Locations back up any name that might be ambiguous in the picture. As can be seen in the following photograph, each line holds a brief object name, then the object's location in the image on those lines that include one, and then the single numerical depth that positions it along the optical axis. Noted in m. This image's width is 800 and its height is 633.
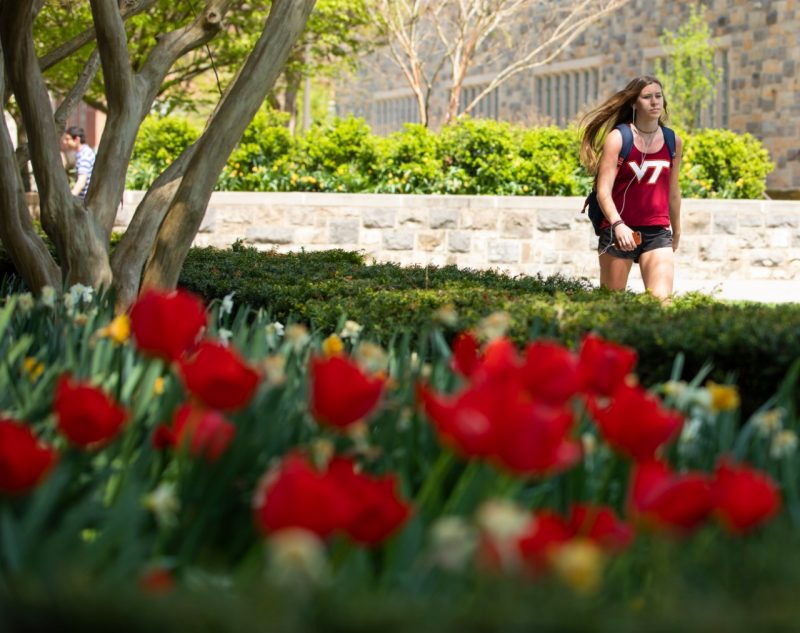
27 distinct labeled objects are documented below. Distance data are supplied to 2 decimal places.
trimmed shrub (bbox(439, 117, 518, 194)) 27.78
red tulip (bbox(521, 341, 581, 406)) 4.18
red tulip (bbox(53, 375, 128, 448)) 3.93
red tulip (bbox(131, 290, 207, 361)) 4.66
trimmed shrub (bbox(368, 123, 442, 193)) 27.58
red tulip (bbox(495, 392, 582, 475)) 3.37
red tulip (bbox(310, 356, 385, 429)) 3.88
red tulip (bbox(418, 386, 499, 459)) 3.47
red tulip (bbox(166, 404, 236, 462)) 4.09
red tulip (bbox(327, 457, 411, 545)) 3.33
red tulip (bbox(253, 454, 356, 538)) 3.10
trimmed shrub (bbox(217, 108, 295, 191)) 27.31
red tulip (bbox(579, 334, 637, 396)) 4.64
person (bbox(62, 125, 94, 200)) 23.18
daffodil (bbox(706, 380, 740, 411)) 4.83
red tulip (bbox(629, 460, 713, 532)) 3.41
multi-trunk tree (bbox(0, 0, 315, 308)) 11.70
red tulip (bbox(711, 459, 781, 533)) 3.36
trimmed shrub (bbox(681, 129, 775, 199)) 28.87
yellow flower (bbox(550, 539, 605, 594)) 2.78
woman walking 13.73
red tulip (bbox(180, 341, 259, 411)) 4.11
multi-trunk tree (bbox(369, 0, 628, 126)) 42.50
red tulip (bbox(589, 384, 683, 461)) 3.92
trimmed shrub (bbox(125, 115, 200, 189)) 27.52
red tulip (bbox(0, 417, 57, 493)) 3.53
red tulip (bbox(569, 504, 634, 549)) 3.51
